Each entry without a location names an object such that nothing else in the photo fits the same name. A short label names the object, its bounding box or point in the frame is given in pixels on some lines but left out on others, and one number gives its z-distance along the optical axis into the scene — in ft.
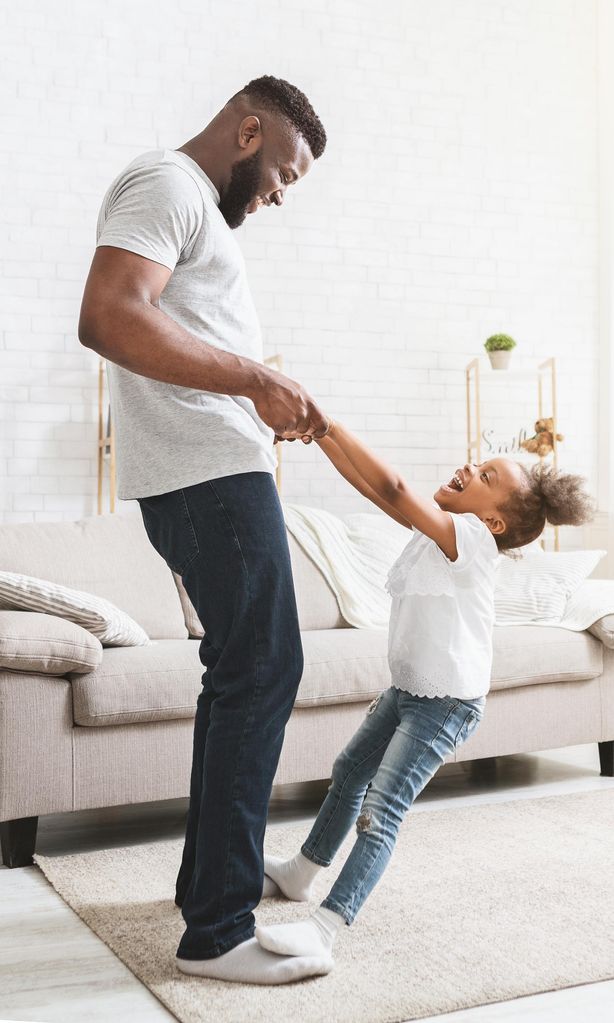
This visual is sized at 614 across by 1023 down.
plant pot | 14.76
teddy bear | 14.73
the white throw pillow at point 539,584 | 10.99
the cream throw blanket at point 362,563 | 10.85
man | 5.06
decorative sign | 15.14
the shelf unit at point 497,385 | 14.84
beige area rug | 5.35
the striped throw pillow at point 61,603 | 8.18
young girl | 5.90
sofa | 7.82
